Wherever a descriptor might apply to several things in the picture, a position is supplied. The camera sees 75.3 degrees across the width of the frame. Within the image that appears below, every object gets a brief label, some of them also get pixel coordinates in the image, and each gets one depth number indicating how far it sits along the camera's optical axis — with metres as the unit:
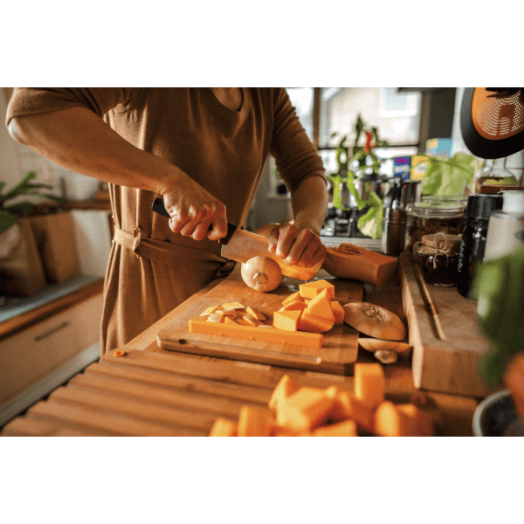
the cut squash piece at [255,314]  0.75
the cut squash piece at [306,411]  0.40
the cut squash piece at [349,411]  0.42
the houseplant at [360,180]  1.57
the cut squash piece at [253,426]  0.40
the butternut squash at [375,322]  0.68
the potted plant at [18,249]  1.79
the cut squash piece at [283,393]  0.45
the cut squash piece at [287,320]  0.67
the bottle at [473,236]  0.65
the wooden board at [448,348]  0.51
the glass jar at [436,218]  0.95
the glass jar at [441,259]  0.77
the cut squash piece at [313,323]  0.69
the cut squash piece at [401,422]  0.40
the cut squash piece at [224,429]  0.41
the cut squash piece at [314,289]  0.78
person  0.70
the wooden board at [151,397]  0.44
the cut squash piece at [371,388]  0.48
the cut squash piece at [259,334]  0.65
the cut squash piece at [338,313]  0.73
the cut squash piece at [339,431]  0.38
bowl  0.40
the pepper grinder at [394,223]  1.23
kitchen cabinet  1.68
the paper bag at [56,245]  2.02
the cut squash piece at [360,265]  0.98
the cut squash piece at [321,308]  0.69
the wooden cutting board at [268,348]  0.60
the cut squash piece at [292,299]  0.78
